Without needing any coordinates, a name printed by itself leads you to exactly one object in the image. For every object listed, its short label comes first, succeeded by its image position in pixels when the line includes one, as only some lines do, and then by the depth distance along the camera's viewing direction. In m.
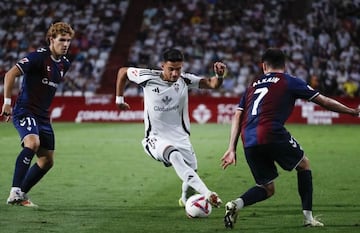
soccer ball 19.53
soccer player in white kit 20.36
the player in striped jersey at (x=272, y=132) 18.11
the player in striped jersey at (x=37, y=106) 21.30
